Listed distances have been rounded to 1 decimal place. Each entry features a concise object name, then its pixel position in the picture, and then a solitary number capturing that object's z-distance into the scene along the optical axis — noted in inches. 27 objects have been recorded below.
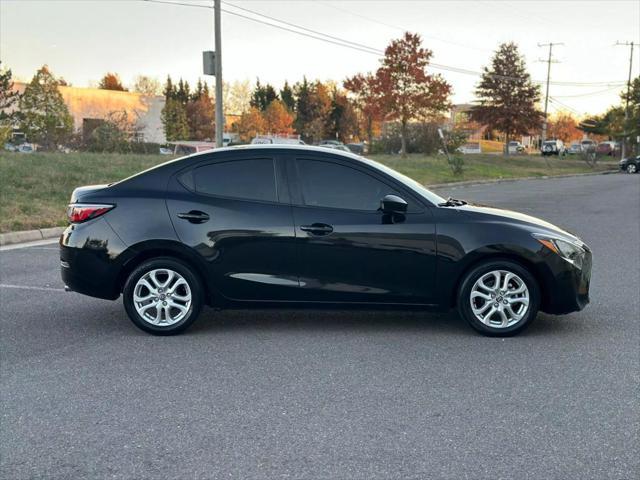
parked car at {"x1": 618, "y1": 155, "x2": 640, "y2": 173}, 1975.9
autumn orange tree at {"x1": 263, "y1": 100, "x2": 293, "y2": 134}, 3365.7
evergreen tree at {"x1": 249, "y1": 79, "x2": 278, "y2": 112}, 4301.2
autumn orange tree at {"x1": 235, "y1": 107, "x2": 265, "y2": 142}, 3208.7
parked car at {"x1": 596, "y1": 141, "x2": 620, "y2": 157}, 3137.6
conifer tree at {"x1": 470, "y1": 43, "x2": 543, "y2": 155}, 2340.1
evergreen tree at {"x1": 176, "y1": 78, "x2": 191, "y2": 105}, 4170.8
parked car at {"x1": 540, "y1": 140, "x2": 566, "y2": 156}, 2974.9
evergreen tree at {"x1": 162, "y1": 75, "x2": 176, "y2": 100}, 4098.9
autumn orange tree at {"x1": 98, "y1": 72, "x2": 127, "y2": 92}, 4836.6
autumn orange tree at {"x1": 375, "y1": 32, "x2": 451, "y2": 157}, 1662.2
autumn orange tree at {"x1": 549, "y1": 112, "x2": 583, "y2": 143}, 5300.2
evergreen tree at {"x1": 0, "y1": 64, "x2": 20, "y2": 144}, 2126.5
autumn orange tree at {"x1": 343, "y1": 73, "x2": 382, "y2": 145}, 1694.1
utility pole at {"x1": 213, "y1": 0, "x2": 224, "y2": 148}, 893.8
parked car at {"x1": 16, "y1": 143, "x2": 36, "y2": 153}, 1839.2
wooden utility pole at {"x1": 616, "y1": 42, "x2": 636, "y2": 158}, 2640.3
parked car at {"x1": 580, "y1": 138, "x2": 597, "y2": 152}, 3409.5
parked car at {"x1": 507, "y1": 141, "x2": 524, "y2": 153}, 3722.9
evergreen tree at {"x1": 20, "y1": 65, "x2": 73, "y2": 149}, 2224.4
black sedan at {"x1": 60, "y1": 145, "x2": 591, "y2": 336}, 226.1
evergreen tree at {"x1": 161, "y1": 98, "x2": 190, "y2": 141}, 3120.1
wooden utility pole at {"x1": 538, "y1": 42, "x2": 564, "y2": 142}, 2414.0
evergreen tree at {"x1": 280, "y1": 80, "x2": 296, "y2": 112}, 4330.7
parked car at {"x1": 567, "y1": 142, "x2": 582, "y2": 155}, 3310.5
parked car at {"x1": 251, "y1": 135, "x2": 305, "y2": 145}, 1296.8
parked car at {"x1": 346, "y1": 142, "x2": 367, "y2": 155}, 2374.0
